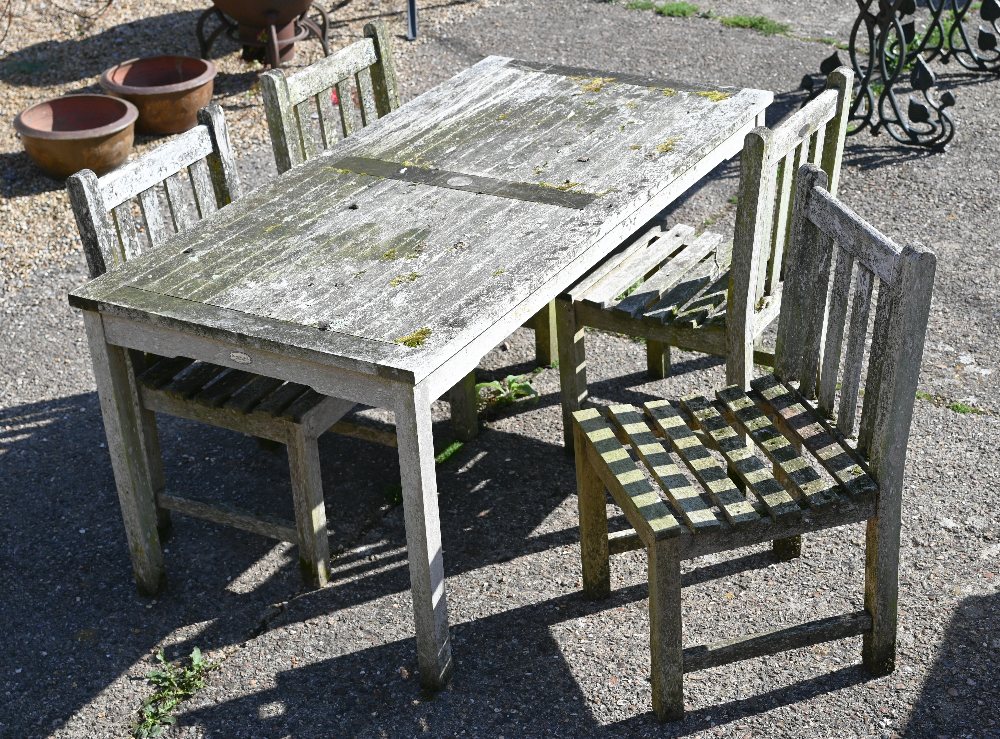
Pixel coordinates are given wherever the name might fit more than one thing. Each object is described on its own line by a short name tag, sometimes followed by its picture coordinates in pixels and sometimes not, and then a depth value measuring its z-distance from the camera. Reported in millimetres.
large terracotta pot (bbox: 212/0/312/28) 7215
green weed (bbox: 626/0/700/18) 8422
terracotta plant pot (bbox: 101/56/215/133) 6684
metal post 8000
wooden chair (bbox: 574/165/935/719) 2961
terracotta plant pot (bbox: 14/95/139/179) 6105
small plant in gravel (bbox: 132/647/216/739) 3260
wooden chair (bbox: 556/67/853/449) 3598
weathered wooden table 3047
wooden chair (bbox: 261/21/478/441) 4258
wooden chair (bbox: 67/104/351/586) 3504
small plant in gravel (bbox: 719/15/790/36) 8094
